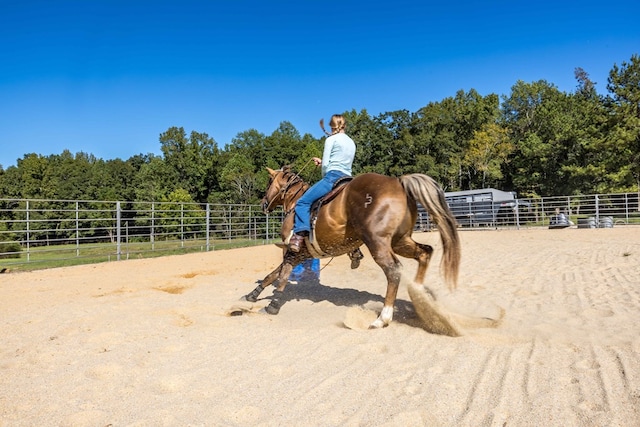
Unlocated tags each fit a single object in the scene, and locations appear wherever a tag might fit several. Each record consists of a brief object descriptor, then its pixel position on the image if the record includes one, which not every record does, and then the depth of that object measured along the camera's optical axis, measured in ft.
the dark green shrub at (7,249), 59.12
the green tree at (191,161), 196.03
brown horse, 14.35
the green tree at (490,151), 155.22
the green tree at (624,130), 112.06
